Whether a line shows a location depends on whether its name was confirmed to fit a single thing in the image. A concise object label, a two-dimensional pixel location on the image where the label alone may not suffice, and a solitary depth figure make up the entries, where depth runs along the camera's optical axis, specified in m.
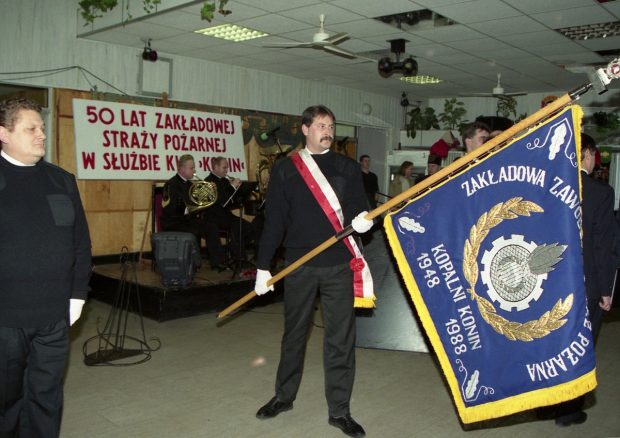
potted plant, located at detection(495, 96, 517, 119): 11.93
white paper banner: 8.12
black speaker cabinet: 5.90
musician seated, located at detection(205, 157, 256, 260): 7.43
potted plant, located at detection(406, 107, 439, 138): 13.06
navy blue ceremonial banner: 2.20
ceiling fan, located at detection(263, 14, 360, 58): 6.30
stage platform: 5.72
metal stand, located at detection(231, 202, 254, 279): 6.74
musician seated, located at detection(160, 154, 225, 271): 6.94
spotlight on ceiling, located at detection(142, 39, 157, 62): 8.39
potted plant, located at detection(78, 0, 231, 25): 5.85
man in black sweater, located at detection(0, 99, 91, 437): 2.40
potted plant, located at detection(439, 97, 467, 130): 12.95
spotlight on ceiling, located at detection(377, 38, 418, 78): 7.94
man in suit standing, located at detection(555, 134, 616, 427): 3.27
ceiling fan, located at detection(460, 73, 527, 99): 9.62
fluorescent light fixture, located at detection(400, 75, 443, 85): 10.93
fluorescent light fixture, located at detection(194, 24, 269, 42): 7.55
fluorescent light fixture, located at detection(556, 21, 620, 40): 6.89
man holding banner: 3.25
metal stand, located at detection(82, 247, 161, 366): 4.43
